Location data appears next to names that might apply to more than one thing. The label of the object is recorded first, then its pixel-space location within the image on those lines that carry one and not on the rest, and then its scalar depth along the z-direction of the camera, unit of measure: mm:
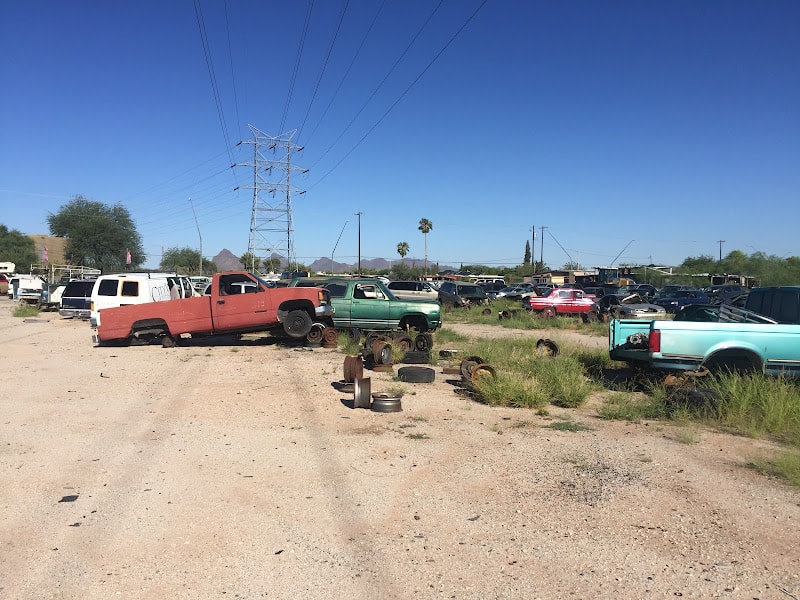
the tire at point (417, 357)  13594
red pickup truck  16031
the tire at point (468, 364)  10870
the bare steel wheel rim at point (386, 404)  8875
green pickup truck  17203
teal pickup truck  9031
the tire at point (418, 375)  11328
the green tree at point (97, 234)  74750
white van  19109
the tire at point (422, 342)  15094
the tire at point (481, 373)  10172
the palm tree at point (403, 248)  112750
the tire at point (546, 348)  13938
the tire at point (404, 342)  14594
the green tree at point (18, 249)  78188
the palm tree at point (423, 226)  107750
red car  29156
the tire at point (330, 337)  16281
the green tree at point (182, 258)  113938
